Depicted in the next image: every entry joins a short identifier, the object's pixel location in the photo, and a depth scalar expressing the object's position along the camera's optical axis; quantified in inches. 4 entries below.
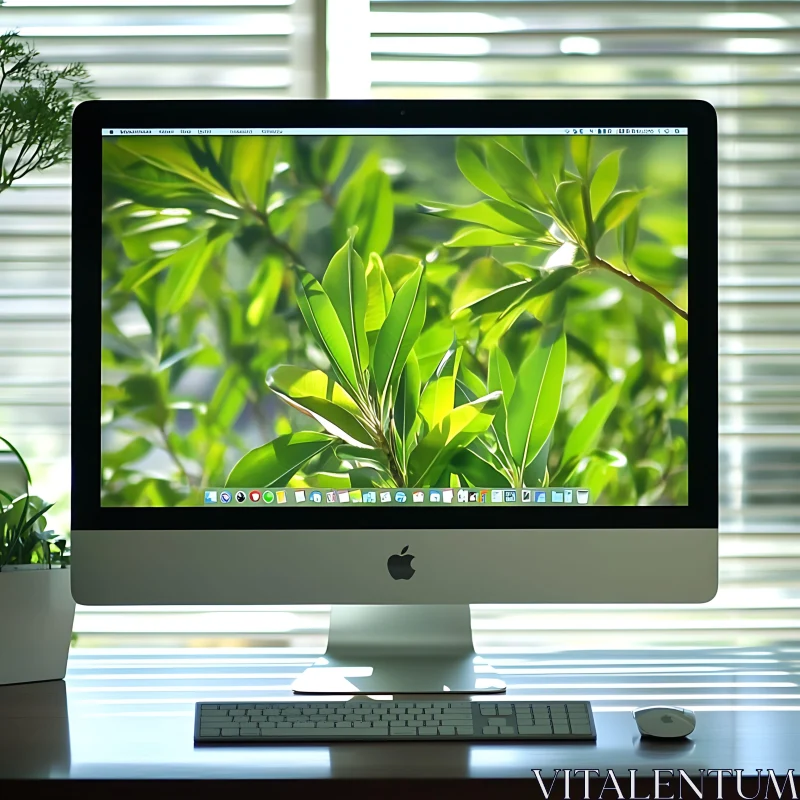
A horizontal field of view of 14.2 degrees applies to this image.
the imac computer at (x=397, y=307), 121.8
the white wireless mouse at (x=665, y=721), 116.3
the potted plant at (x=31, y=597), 123.1
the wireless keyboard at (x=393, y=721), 116.0
